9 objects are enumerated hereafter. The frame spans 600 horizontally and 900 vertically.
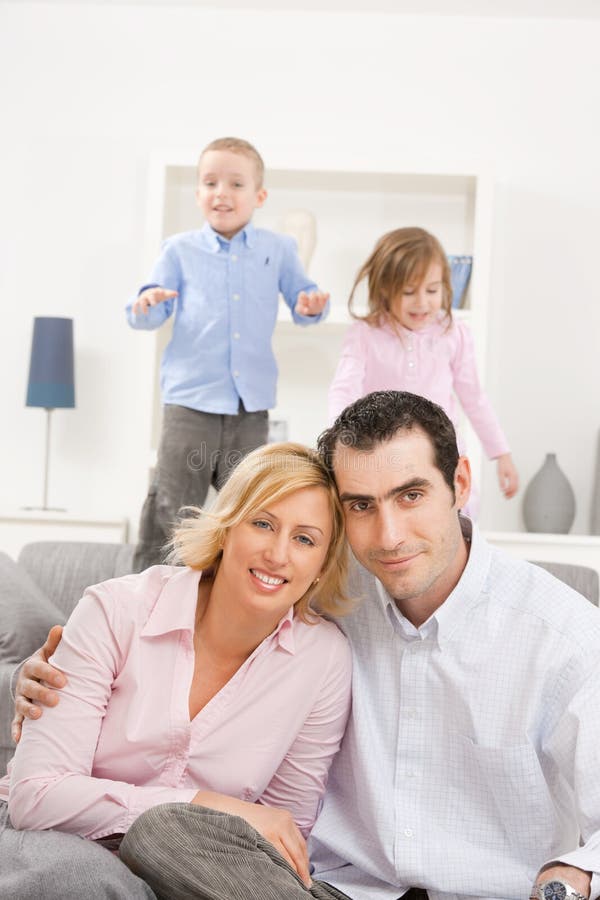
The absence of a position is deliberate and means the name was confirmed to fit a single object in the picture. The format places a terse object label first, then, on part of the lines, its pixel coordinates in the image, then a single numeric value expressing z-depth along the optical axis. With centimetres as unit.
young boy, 318
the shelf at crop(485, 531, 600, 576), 395
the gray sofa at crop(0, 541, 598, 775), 241
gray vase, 417
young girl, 315
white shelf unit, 440
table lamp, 417
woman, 164
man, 164
